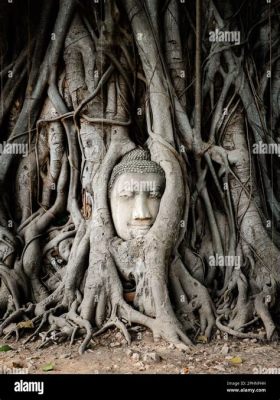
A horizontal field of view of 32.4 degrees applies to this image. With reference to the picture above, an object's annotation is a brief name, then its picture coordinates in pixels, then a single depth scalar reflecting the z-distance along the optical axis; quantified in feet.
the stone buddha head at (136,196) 12.98
